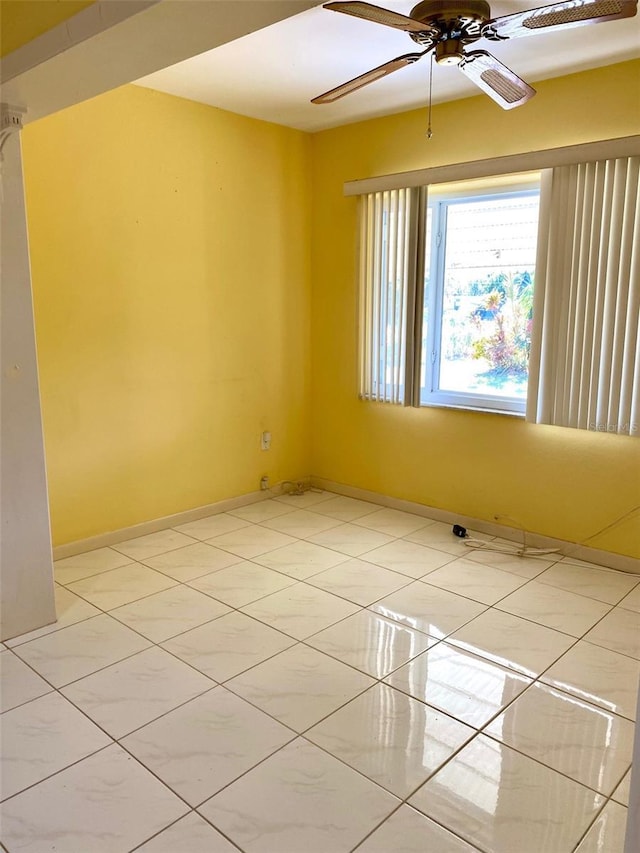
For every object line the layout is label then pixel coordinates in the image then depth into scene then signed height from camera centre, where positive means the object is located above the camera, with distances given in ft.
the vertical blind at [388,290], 12.69 +0.55
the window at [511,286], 10.05 +0.57
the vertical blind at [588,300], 9.91 +0.27
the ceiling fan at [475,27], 6.25 +3.11
